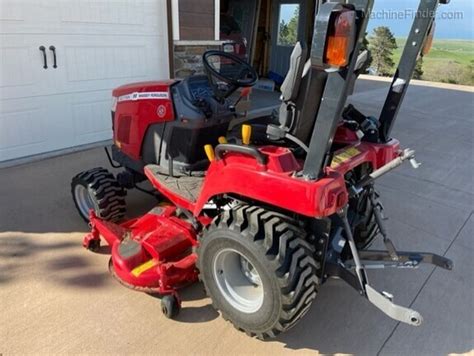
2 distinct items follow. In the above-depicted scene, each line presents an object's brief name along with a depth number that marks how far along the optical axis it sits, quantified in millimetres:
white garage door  4422
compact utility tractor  1782
